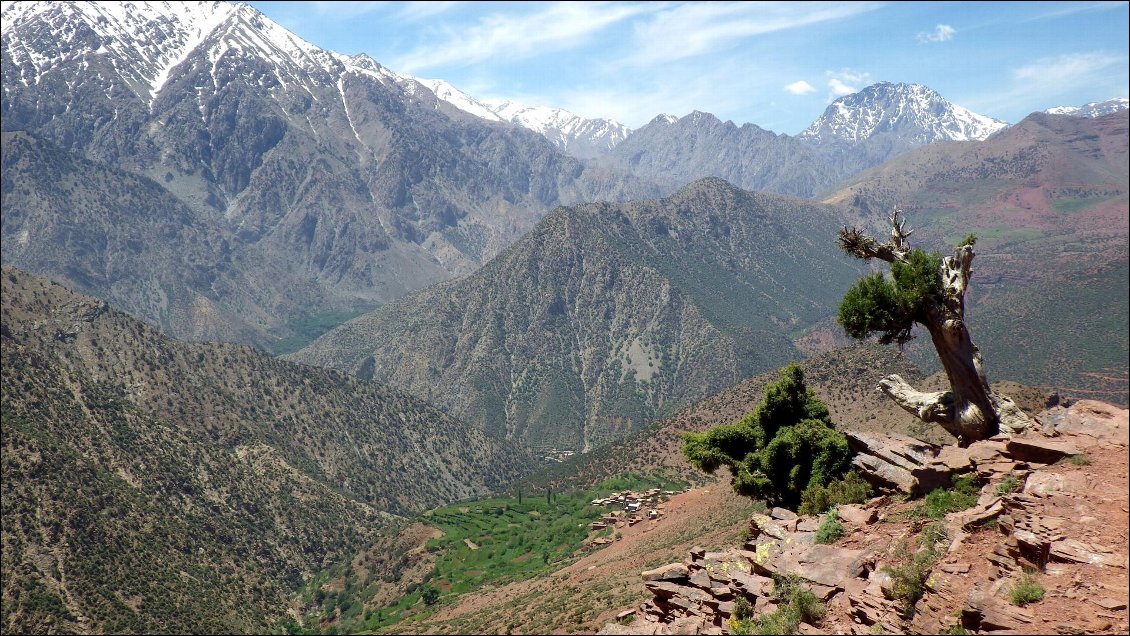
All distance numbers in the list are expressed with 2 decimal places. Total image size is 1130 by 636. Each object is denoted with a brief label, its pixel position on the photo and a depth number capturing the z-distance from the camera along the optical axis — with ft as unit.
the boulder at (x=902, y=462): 88.33
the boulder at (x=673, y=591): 92.27
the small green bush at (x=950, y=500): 80.48
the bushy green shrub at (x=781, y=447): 131.03
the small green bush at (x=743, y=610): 82.79
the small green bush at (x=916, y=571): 68.69
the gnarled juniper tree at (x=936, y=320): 98.94
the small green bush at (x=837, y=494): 104.47
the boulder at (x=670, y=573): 98.48
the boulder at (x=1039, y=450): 75.25
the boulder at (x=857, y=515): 88.43
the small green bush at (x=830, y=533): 87.45
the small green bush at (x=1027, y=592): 60.85
